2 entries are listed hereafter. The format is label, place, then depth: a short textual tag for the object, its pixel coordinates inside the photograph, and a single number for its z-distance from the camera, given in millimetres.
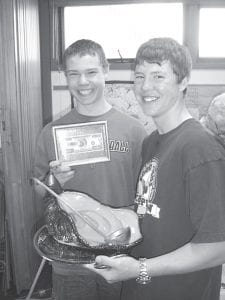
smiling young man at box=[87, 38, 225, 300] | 811
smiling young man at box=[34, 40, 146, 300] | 1482
